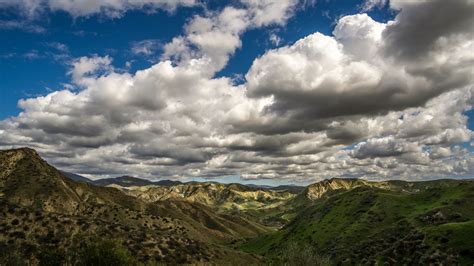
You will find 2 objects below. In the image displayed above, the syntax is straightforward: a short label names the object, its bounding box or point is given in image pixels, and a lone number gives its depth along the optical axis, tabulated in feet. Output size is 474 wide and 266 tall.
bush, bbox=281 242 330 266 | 219.41
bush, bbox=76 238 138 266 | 182.91
